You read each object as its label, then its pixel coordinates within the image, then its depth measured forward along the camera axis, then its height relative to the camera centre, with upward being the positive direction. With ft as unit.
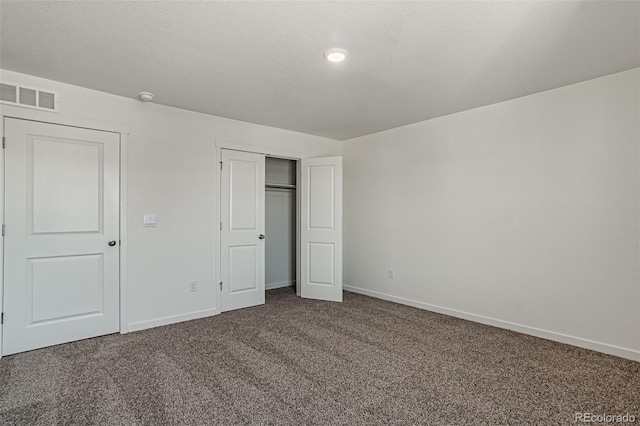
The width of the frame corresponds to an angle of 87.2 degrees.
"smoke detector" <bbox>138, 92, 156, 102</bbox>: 10.97 +3.93
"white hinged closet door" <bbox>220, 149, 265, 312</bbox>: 13.99 -0.65
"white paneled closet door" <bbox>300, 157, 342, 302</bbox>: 15.75 -0.69
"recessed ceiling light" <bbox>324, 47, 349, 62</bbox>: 8.12 +3.94
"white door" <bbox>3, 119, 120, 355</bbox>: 9.61 -0.61
